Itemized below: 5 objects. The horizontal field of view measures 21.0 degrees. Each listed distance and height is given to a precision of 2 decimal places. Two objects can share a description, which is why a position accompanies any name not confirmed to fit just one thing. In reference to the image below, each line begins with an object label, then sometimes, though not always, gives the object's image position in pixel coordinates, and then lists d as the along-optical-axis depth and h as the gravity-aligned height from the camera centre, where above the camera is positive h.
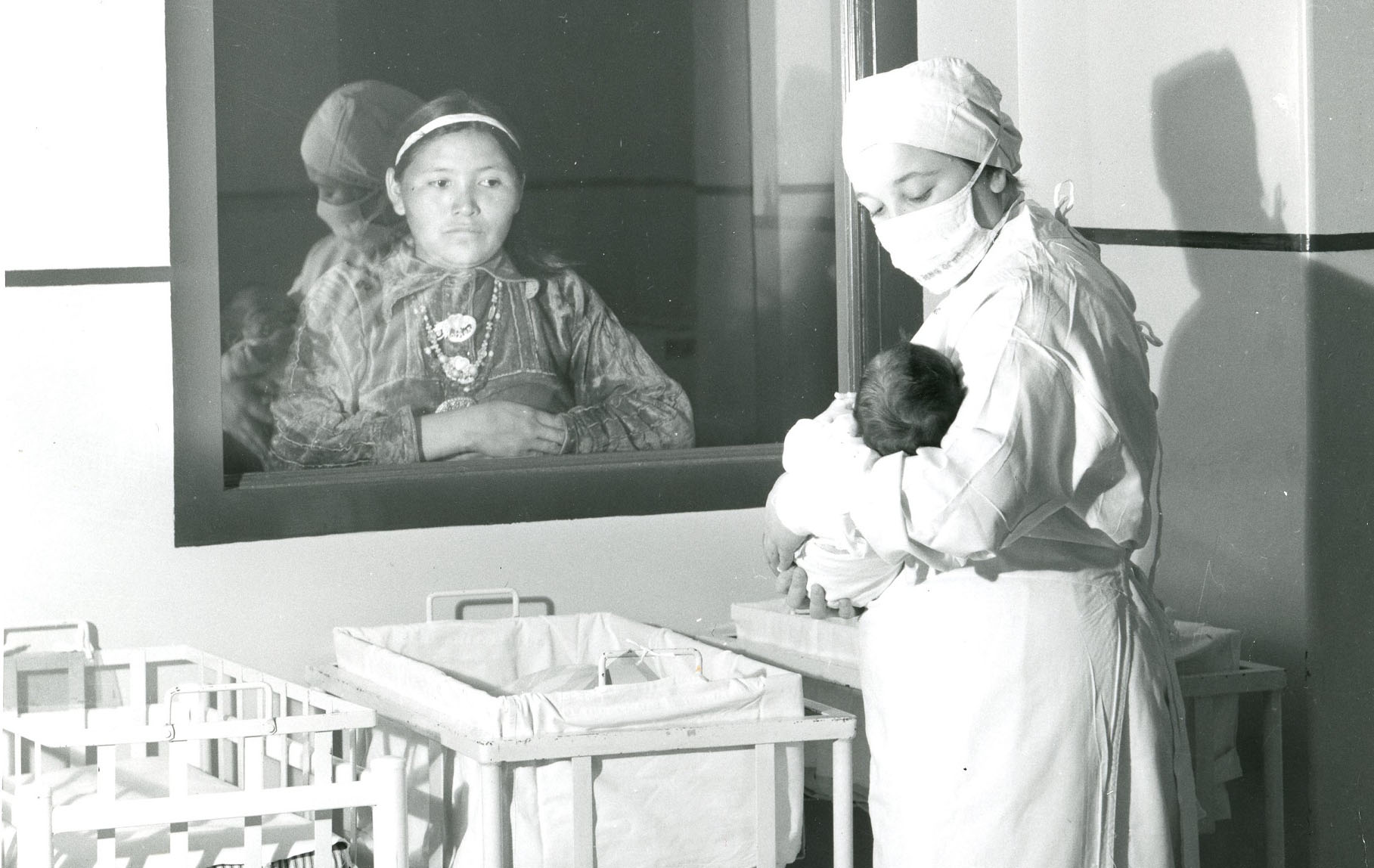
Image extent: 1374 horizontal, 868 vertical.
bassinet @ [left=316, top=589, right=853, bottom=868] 4.09 -0.41
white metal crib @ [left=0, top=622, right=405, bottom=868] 3.90 -0.40
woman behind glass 4.69 +0.11
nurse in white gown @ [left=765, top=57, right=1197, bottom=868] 3.78 -0.17
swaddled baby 3.81 -0.03
